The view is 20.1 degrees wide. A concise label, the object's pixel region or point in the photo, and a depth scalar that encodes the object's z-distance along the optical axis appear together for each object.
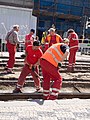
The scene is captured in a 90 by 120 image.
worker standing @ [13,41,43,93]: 6.93
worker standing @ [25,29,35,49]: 11.05
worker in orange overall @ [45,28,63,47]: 10.05
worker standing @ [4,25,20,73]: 9.51
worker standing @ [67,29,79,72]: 10.69
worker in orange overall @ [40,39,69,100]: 6.03
